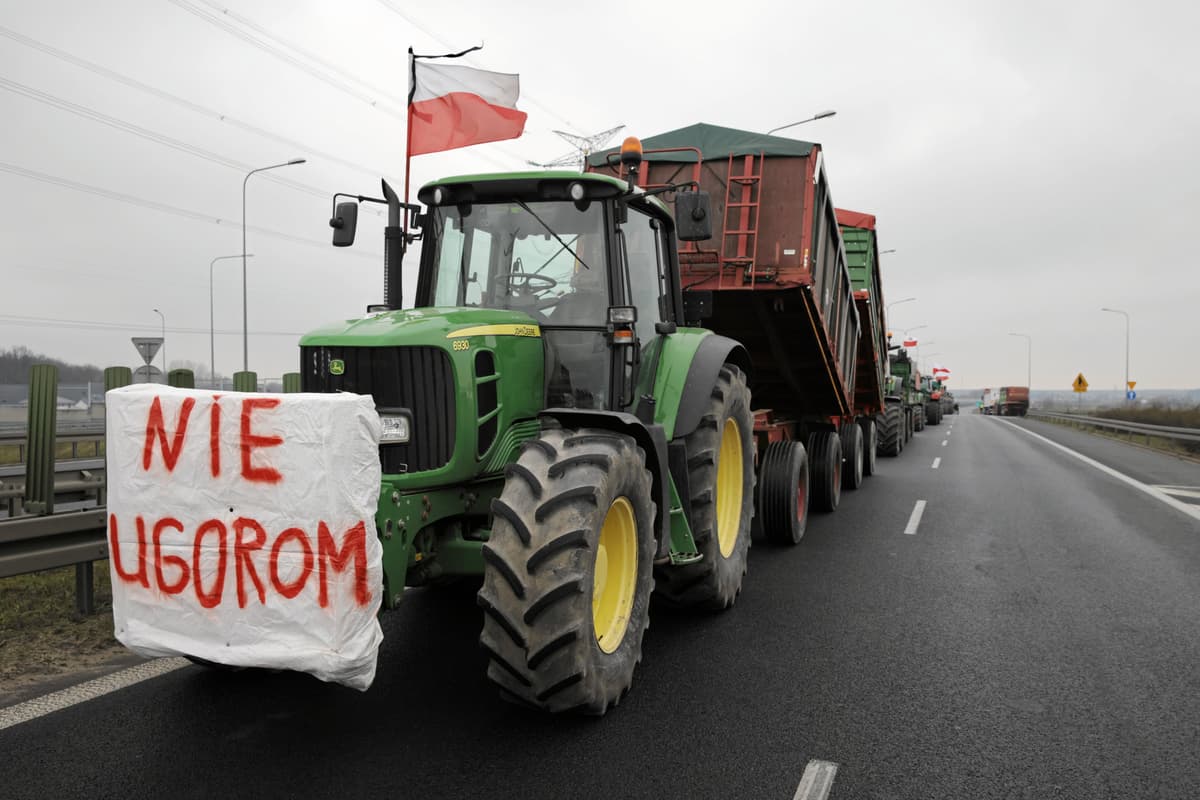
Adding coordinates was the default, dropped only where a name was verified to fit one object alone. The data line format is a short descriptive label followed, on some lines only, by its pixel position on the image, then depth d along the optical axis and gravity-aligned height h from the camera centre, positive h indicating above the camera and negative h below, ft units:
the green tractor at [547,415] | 11.51 -0.53
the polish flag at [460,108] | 33.17 +10.83
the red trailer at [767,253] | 24.44 +3.95
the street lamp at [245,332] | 86.99 +4.70
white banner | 10.47 -1.92
